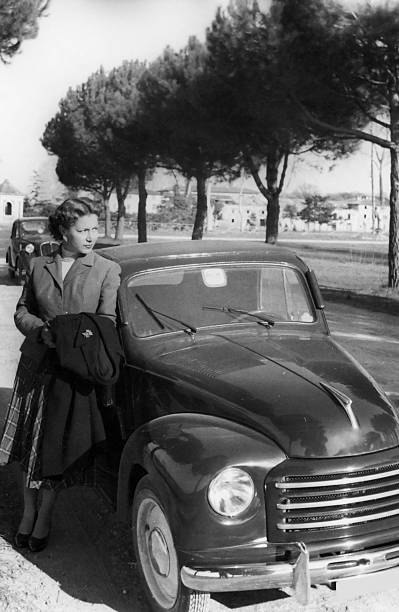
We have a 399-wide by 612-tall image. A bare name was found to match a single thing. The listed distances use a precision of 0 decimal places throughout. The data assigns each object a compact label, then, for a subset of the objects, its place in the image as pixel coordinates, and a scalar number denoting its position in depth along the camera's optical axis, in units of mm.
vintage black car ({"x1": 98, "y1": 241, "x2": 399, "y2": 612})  3049
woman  3889
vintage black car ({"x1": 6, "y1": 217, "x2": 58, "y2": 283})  17328
